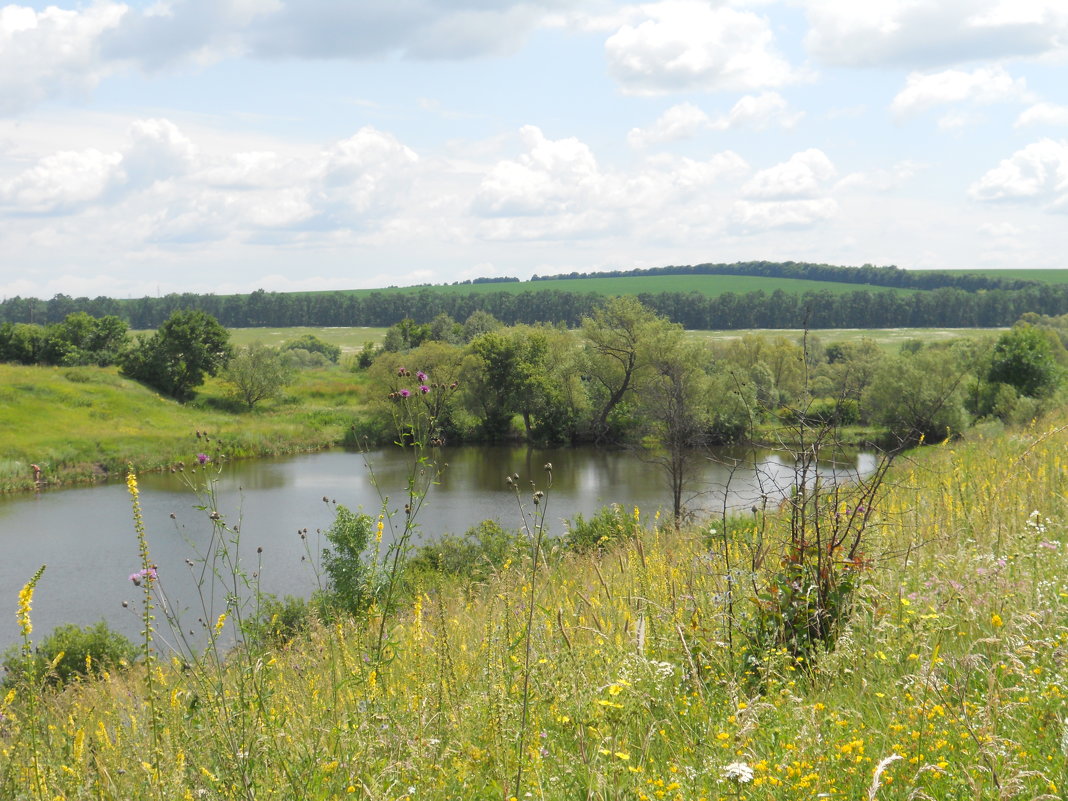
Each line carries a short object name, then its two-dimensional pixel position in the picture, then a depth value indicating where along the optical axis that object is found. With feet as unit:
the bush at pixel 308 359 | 245.45
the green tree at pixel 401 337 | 207.96
